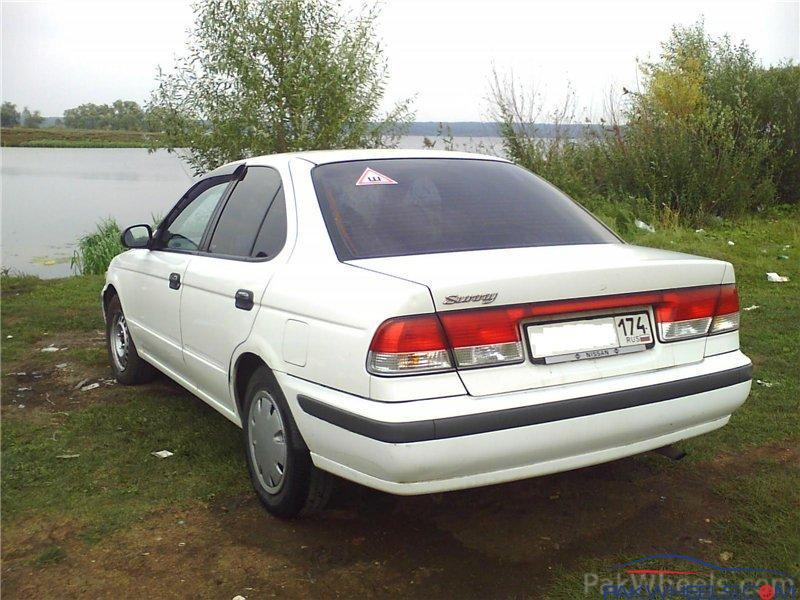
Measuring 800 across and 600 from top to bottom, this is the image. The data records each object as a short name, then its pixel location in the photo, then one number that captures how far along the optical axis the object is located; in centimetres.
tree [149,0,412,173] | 1029
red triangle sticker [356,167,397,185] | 363
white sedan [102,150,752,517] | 271
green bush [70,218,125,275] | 1300
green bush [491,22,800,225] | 1313
